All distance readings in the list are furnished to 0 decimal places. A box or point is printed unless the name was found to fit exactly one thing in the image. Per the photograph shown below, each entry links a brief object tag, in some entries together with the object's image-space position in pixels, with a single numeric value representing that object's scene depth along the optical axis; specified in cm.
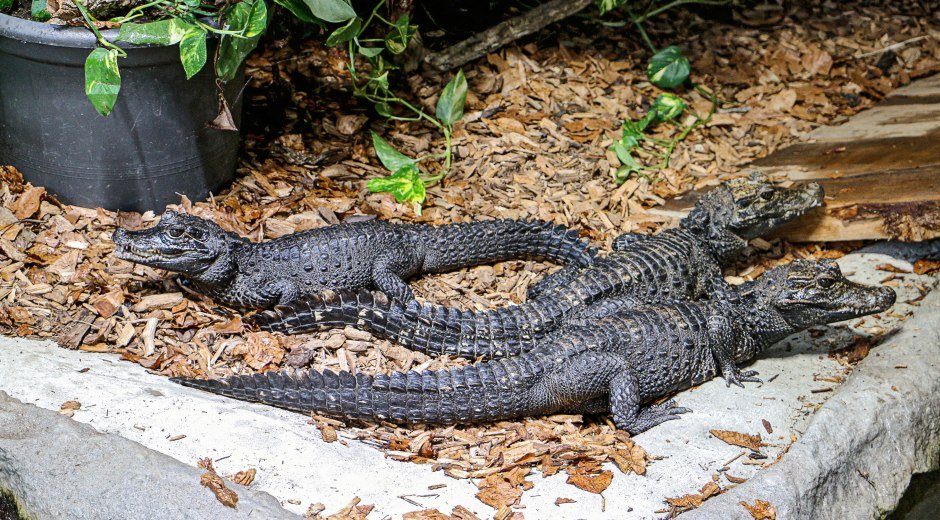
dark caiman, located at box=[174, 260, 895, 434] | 366
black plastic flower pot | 399
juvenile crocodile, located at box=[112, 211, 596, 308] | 418
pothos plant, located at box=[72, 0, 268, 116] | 371
